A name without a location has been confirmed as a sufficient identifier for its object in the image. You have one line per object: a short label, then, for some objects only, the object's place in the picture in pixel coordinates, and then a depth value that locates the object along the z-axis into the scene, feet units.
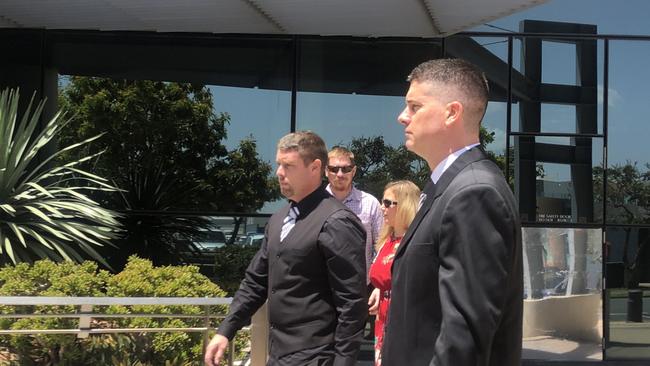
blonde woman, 10.53
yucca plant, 18.54
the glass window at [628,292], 24.23
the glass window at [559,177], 24.61
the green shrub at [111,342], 10.74
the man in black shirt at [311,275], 7.43
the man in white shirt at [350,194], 14.12
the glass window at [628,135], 24.84
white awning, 20.48
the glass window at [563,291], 24.03
